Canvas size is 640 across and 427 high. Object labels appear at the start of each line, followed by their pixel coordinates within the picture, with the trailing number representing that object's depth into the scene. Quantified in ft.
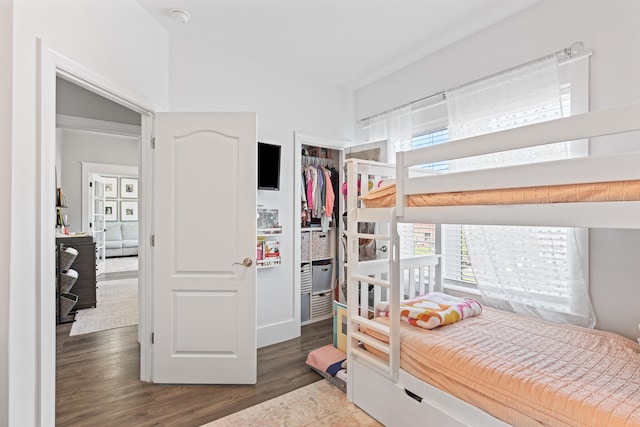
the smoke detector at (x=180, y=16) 8.02
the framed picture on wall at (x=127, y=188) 28.76
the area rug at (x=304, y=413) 6.72
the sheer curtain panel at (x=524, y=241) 7.17
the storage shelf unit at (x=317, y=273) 12.70
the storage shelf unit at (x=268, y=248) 10.62
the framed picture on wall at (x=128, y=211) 28.78
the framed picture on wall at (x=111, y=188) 27.73
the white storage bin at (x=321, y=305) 12.94
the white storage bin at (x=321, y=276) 13.00
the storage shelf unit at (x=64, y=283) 12.66
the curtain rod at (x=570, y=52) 7.13
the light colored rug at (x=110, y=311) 12.16
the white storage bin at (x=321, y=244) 13.01
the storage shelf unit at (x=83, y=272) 14.06
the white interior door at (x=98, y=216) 20.27
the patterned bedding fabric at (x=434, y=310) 6.88
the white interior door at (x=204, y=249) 8.29
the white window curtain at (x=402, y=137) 10.78
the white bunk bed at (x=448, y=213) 3.81
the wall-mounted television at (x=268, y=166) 10.49
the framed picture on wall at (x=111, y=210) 27.86
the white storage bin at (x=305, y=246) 12.76
